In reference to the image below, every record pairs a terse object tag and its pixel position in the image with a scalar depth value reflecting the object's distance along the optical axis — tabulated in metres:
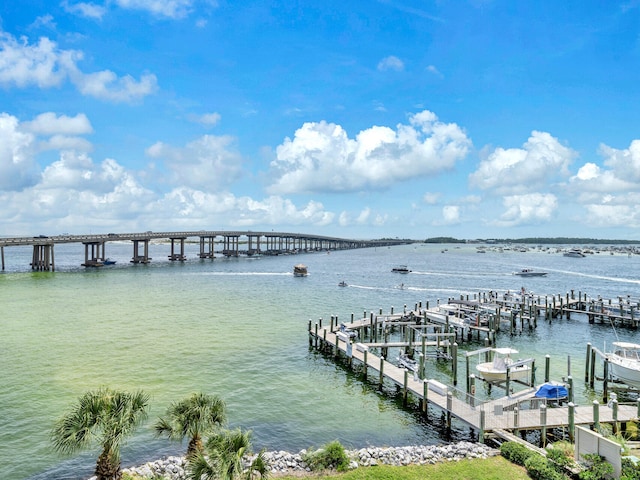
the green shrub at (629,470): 13.86
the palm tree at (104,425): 13.50
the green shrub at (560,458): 15.28
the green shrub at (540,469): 14.75
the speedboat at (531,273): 102.56
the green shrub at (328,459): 15.82
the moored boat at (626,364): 25.31
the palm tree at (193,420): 14.55
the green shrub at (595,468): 14.30
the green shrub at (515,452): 16.31
